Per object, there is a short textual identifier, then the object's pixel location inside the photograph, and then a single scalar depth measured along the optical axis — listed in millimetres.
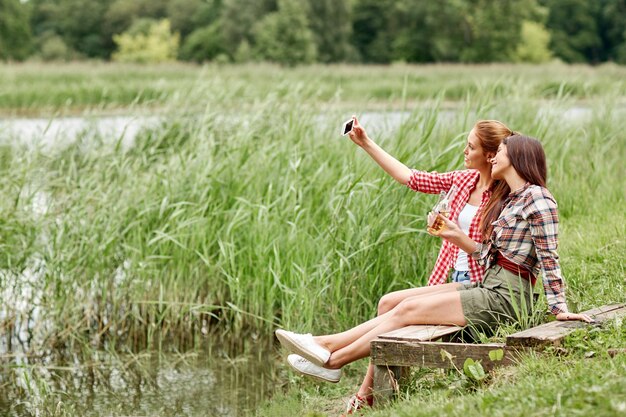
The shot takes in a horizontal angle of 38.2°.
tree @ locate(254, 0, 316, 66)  43438
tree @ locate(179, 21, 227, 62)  51406
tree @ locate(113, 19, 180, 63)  49438
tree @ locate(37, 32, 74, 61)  51438
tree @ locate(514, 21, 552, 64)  47781
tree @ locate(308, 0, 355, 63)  49844
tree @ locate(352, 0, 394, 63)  52562
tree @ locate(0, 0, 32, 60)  49281
